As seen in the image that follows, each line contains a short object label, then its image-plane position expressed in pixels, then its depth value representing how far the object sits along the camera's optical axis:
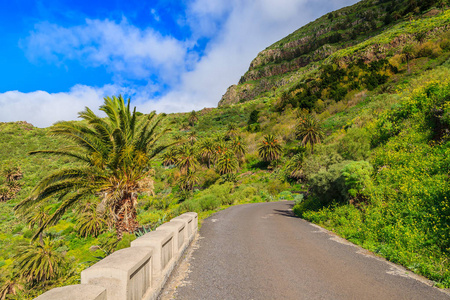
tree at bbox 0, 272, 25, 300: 15.00
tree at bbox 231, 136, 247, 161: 58.19
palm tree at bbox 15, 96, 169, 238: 9.46
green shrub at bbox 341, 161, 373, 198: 10.94
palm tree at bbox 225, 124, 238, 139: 69.56
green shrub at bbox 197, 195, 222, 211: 23.07
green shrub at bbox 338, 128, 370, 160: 15.30
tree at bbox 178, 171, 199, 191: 44.84
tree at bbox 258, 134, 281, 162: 52.56
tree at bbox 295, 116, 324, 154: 43.78
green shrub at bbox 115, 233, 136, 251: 9.40
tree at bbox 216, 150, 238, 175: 49.62
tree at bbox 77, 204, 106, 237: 30.61
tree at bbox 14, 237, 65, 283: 14.97
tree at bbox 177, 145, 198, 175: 47.53
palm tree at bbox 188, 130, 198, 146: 64.19
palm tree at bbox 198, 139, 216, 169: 57.59
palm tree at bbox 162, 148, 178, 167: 53.01
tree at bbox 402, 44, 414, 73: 43.56
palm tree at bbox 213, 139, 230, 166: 55.11
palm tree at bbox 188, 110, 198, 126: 92.68
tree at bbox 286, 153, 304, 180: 41.92
